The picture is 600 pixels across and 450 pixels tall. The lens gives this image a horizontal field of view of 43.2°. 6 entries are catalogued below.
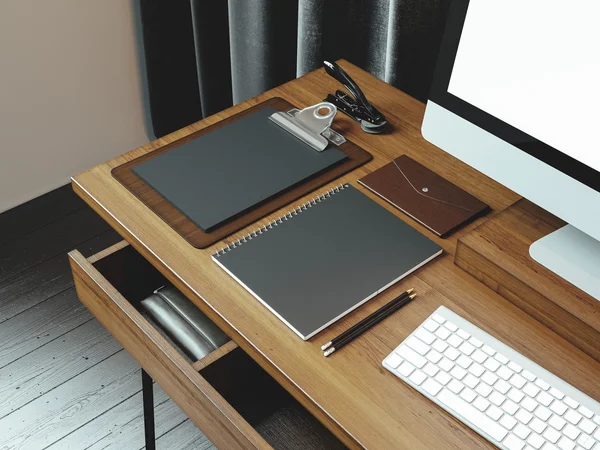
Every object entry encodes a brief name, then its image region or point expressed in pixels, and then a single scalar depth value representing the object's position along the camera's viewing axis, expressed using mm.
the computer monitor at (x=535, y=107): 838
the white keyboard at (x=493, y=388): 800
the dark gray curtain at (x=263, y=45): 1485
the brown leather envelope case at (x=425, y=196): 1067
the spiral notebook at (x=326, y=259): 936
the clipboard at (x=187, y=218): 1039
